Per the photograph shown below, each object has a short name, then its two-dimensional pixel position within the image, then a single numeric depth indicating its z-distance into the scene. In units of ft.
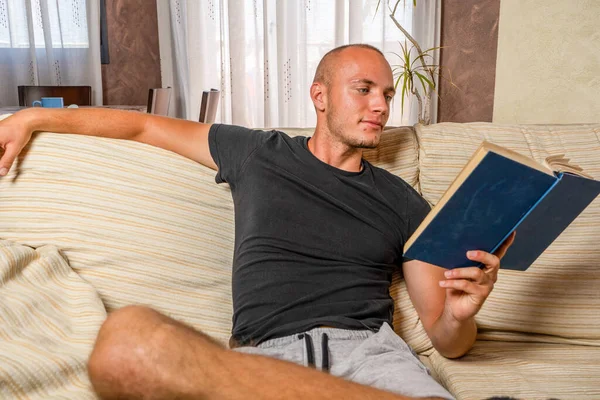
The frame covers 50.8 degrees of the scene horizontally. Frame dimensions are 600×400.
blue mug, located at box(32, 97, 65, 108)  9.02
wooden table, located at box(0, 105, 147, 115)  10.72
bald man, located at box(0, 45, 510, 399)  3.24
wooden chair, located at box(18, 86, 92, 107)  12.34
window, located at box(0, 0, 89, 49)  15.08
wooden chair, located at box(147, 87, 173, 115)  11.26
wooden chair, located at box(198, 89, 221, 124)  11.44
